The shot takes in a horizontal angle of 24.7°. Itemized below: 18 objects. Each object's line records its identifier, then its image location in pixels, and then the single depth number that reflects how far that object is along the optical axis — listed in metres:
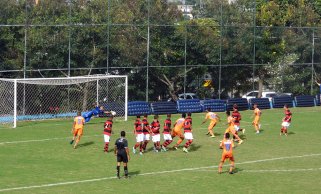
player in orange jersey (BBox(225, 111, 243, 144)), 37.44
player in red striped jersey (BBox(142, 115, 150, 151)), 35.47
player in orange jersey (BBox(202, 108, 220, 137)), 41.50
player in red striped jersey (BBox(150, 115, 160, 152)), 35.38
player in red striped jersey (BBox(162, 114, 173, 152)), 36.25
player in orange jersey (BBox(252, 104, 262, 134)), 43.19
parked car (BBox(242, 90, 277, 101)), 65.00
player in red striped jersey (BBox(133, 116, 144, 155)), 35.06
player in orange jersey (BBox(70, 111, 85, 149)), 36.75
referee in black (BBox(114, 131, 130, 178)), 28.98
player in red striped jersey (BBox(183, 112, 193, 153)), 36.38
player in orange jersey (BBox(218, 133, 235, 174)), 30.06
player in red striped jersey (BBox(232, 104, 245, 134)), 40.97
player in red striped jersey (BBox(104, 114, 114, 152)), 35.41
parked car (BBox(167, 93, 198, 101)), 60.03
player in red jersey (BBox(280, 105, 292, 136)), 42.03
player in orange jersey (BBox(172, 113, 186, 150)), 36.66
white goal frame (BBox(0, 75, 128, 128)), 45.91
